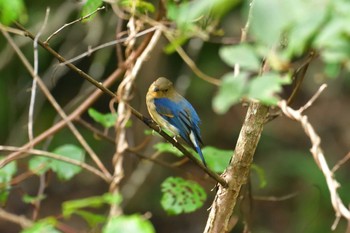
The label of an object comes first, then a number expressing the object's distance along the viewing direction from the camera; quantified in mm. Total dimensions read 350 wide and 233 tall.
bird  6469
